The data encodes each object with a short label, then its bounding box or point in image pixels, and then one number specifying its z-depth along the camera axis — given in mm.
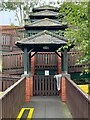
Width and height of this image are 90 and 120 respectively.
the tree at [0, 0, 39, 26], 36869
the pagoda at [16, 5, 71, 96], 14586
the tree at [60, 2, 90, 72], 7938
